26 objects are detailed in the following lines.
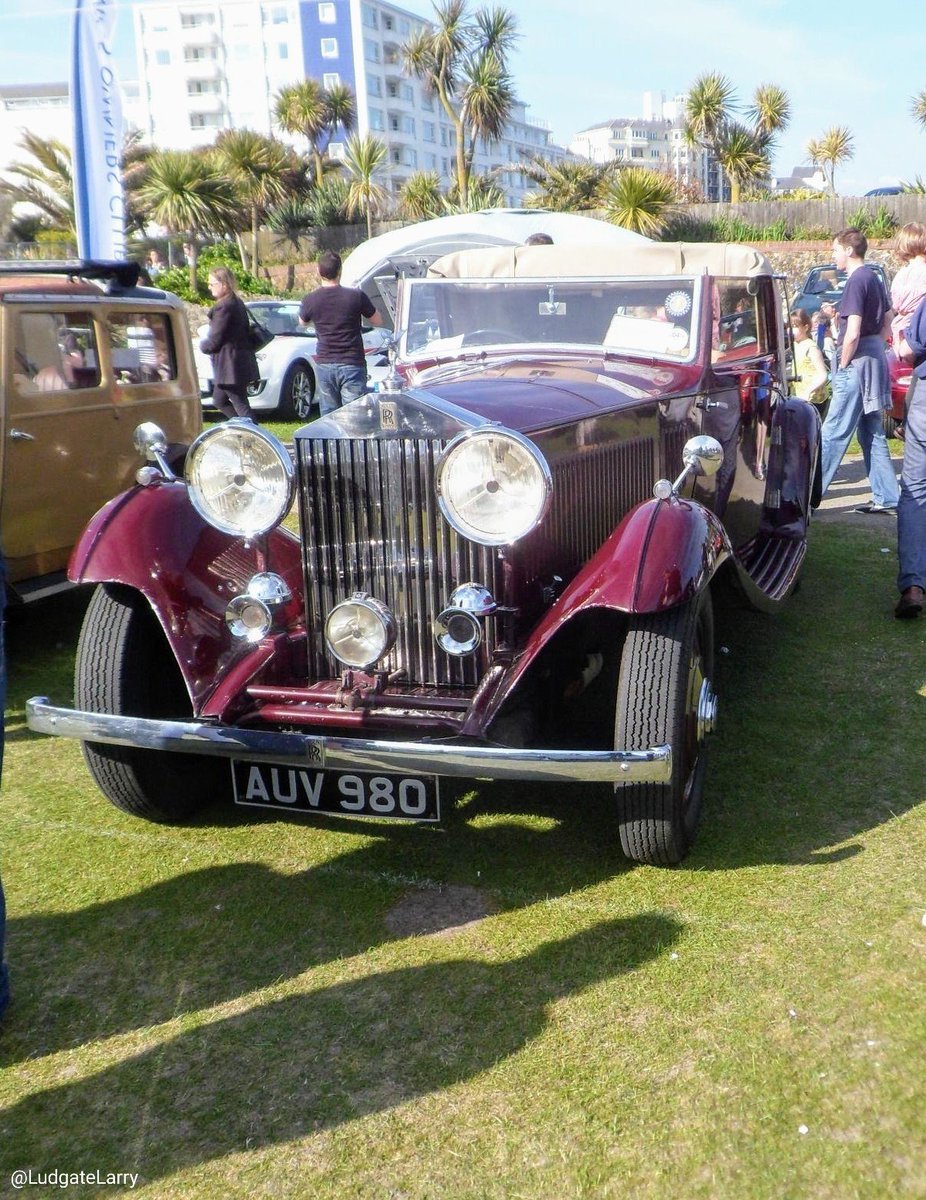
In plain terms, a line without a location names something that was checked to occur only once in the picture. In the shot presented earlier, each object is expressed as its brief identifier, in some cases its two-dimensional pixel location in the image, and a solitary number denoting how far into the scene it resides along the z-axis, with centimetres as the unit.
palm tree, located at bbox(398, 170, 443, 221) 3086
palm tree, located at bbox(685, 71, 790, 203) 3322
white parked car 1252
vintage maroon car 293
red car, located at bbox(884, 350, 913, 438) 1016
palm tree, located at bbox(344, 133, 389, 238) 3344
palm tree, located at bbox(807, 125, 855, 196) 4203
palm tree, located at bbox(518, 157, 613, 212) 2927
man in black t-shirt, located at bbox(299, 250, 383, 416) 833
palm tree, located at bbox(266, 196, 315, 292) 3431
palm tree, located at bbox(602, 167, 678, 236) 2434
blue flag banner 885
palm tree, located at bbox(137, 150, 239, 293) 2777
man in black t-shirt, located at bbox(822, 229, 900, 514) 715
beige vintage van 522
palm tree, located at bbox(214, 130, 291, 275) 3384
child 919
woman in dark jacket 893
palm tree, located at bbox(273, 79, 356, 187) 4453
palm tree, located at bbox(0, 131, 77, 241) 3098
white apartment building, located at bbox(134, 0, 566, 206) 7000
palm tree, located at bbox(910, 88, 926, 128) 3388
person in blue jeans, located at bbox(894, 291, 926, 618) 498
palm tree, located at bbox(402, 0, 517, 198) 3325
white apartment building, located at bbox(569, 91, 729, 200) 12206
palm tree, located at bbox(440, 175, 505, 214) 2655
